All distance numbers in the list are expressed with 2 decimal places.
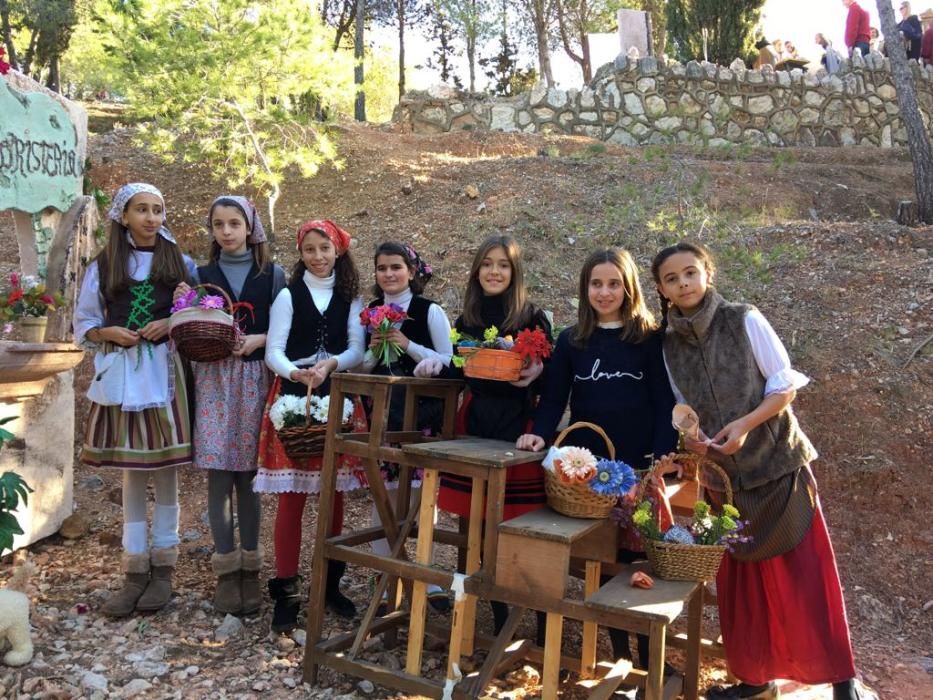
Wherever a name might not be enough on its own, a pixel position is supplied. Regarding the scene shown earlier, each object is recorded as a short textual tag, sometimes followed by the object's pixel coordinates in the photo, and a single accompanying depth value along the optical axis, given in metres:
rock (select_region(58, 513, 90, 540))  4.33
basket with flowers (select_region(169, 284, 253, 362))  3.14
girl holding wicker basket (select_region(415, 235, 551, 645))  3.19
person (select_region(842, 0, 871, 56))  13.08
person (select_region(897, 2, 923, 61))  13.20
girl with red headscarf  3.32
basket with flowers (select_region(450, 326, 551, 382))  2.88
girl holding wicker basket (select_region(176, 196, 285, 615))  3.40
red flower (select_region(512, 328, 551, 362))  2.91
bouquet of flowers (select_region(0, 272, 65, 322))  3.47
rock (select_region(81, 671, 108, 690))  2.91
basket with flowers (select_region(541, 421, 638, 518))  2.57
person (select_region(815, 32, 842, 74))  12.55
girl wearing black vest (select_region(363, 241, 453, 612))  3.42
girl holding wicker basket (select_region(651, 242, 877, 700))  2.76
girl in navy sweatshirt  2.90
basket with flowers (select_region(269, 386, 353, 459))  3.19
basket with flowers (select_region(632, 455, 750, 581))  2.54
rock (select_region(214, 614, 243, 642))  3.36
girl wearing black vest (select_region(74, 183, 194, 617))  3.39
